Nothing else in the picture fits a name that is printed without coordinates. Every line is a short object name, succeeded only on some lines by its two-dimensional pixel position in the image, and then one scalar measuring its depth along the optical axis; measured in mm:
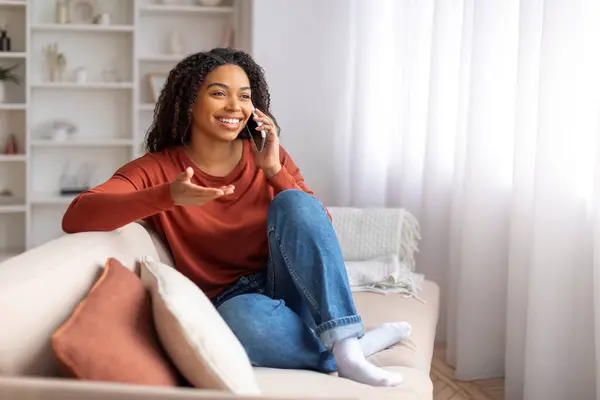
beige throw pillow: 1405
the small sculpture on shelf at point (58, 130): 4934
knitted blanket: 3043
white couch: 1191
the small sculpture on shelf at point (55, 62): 4941
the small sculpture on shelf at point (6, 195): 5051
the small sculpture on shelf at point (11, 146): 4930
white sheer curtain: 2688
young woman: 1933
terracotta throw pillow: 1337
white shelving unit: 4973
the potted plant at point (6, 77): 4895
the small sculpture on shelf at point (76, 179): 5027
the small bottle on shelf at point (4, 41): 4848
